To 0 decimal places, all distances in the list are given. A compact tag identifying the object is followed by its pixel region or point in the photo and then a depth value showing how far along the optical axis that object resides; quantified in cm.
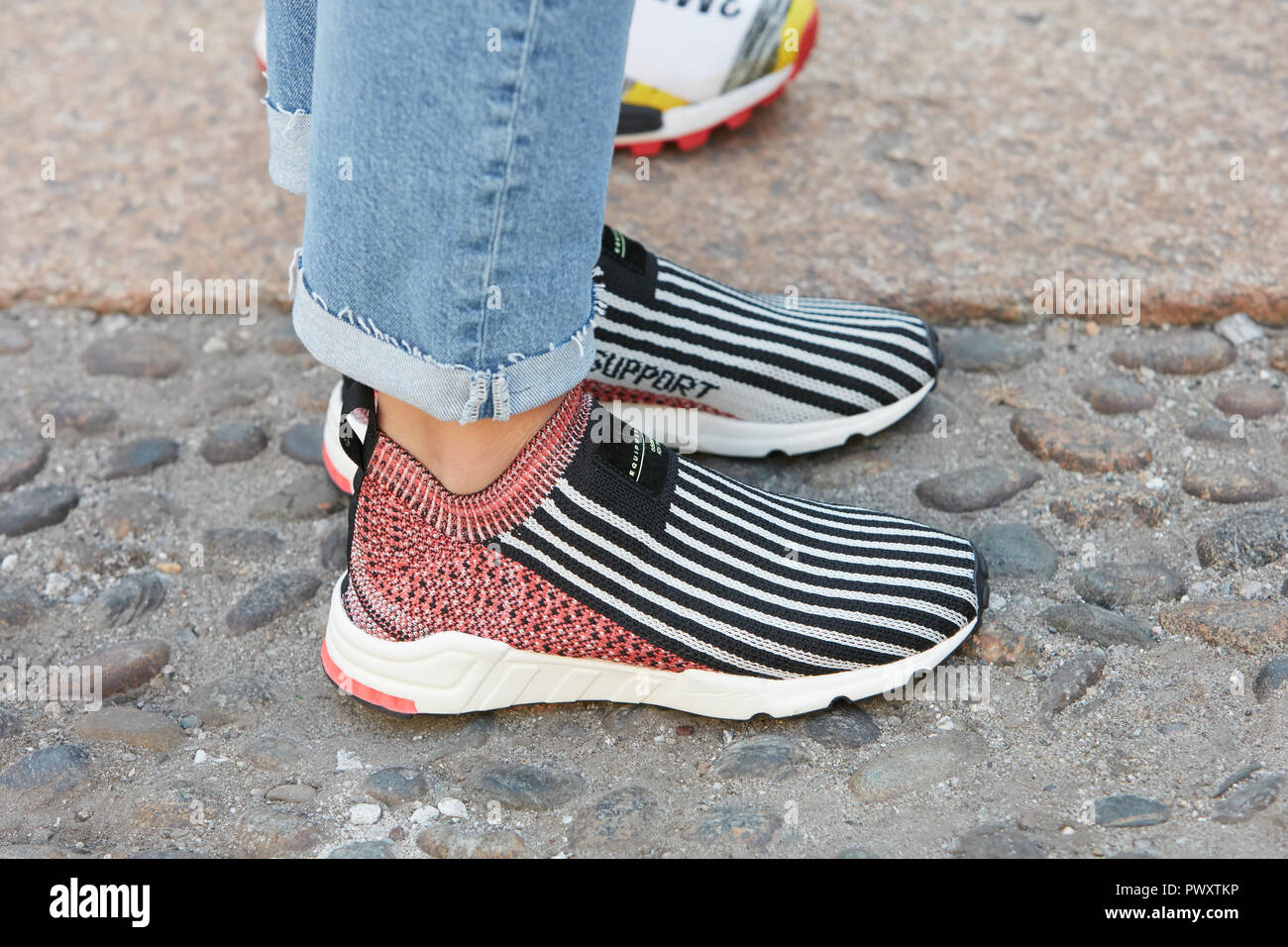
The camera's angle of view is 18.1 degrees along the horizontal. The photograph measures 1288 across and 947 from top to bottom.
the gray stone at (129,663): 160
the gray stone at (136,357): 178
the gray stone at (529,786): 155
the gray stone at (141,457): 171
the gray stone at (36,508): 168
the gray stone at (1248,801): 151
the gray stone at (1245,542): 162
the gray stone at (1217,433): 169
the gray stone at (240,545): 167
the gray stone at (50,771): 155
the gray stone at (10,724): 158
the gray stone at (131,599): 164
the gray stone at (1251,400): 171
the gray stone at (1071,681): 157
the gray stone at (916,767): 154
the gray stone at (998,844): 151
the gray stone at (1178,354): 174
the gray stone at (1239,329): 176
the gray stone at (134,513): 168
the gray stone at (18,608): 163
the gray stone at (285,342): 179
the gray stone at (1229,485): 166
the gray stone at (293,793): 155
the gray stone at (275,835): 153
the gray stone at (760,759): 155
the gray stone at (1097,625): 159
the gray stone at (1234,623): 157
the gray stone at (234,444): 172
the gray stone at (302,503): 169
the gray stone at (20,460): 171
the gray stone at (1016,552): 163
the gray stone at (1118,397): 172
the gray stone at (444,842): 153
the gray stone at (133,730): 158
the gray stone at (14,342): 179
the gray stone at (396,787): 155
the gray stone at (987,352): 176
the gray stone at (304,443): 172
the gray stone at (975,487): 167
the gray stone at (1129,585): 161
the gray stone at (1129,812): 151
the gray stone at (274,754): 157
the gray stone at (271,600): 163
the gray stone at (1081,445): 168
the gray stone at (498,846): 152
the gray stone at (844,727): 156
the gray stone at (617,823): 153
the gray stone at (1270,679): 156
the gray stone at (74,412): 174
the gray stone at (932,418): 172
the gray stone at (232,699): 159
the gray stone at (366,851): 152
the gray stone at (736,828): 152
